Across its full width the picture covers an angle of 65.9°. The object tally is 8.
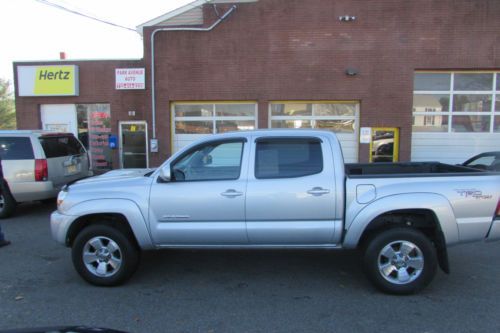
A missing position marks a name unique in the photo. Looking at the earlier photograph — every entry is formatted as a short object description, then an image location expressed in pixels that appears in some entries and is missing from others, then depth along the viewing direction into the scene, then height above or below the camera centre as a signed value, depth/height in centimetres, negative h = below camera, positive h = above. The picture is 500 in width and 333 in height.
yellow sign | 1384 +179
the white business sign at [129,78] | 1359 +185
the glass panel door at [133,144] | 1393 -48
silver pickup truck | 432 -89
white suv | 806 -80
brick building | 1261 +185
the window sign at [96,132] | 1415 -5
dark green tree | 4171 +257
